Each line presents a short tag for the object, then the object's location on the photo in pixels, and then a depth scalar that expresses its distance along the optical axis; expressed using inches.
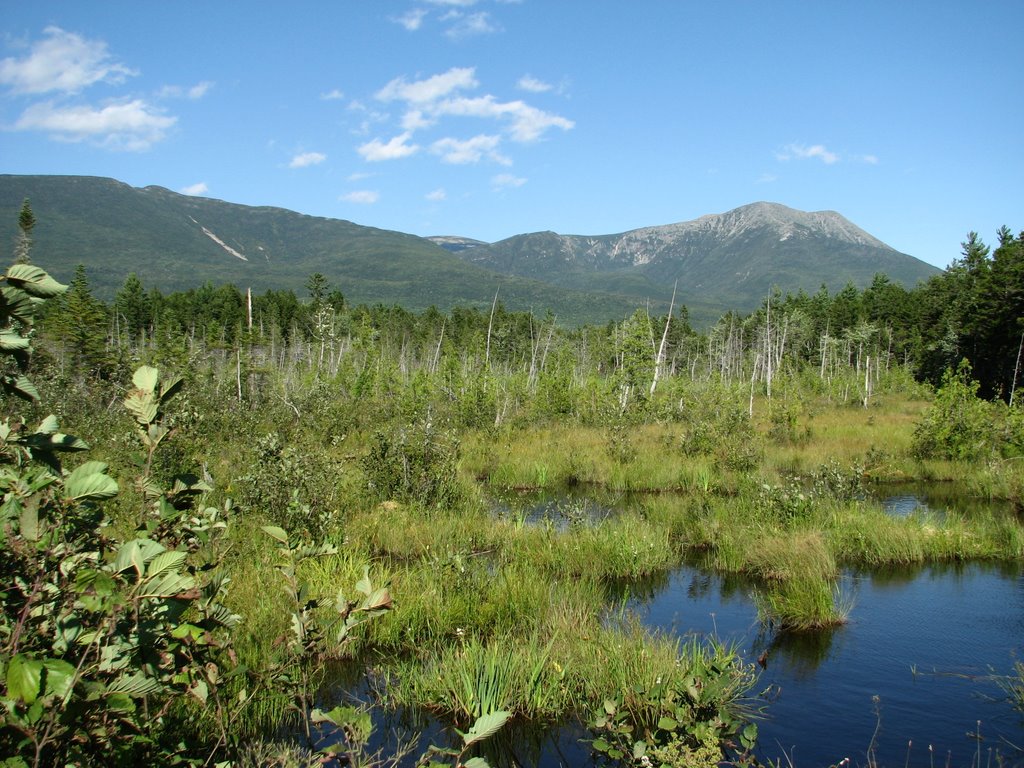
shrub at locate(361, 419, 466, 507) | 557.3
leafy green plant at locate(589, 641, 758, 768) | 194.5
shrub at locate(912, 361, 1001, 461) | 837.2
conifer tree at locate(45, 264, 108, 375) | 1477.0
